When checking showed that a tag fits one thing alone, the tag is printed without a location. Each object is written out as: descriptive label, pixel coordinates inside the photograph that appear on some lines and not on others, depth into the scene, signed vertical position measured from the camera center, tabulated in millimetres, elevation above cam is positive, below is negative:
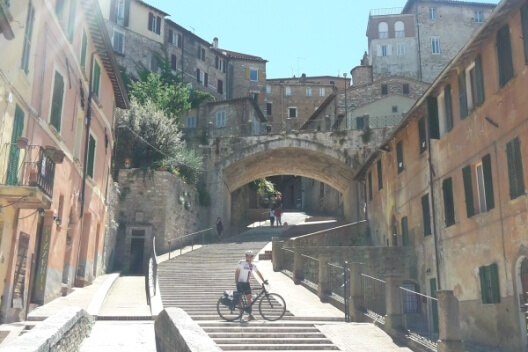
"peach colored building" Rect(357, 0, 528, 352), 12875 +2766
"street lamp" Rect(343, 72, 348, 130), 44394 +12730
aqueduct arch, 34969 +7611
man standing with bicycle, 12836 -34
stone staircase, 10977 -789
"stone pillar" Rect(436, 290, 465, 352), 9602 -809
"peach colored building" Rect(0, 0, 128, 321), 12156 +3532
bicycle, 12703 -686
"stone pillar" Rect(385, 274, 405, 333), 12055 -577
